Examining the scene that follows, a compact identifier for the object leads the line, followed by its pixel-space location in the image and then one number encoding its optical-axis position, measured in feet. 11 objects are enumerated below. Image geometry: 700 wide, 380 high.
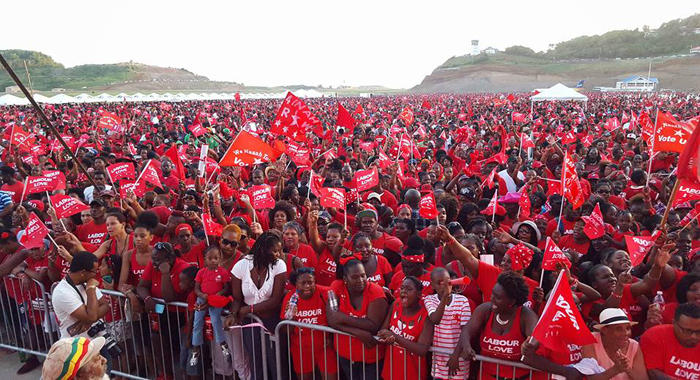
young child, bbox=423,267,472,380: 11.68
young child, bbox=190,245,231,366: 14.23
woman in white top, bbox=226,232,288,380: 13.96
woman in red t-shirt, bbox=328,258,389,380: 12.62
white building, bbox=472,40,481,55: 465.47
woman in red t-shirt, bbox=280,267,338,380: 13.41
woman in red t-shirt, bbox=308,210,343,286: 17.10
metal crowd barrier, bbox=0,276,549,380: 13.73
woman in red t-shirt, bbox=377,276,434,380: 11.76
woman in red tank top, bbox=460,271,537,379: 11.12
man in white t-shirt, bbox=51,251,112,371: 12.92
